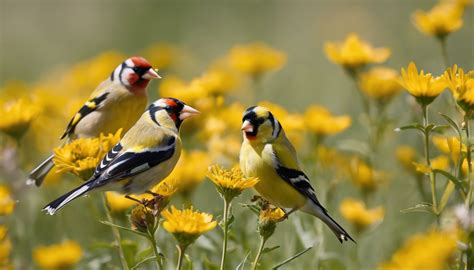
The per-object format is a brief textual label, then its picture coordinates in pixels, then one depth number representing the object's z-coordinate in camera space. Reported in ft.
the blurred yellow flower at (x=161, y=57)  37.80
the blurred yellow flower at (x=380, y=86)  23.39
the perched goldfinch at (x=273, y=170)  16.57
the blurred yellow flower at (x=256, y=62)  29.14
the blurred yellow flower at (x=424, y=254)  9.17
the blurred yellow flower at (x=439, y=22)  22.09
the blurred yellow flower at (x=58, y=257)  16.69
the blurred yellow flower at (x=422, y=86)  15.15
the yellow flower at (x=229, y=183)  14.10
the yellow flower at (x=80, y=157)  15.40
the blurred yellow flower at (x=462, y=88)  14.14
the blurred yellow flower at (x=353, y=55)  23.11
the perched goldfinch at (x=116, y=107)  21.35
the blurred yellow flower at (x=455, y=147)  14.40
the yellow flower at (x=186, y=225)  13.10
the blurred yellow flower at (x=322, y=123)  22.38
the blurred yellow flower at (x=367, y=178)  22.63
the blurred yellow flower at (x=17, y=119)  19.17
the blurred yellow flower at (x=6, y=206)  14.87
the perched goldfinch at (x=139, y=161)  15.66
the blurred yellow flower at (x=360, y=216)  21.12
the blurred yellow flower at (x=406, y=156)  23.48
